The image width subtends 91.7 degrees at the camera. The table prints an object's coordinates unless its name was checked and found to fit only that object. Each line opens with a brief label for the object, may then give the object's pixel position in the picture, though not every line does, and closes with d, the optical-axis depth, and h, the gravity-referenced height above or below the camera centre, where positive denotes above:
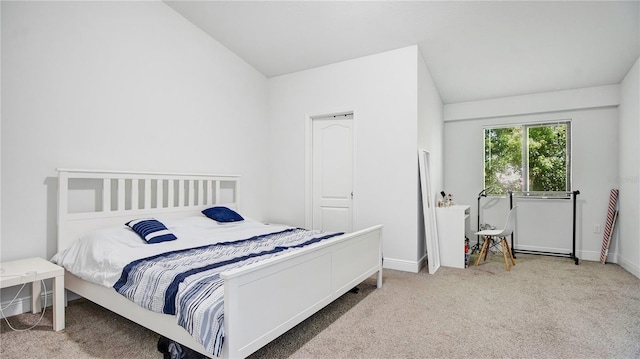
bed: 1.54 -0.54
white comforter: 2.14 -0.53
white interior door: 4.25 +0.10
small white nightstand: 2.00 -0.64
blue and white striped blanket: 1.46 -0.57
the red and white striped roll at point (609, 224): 4.18 -0.56
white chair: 3.86 -0.67
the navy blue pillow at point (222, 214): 3.39 -0.39
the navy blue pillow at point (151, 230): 2.54 -0.43
